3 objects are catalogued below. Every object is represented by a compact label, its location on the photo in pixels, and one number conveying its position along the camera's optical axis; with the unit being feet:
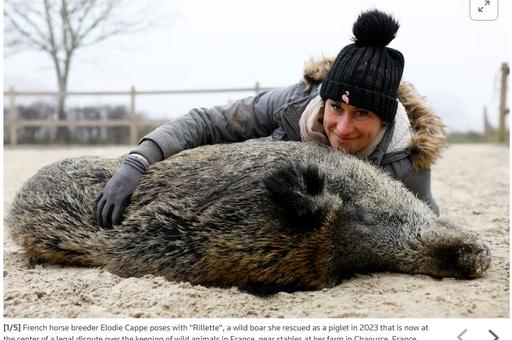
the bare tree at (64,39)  47.42
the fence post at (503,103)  50.68
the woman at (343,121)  11.03
